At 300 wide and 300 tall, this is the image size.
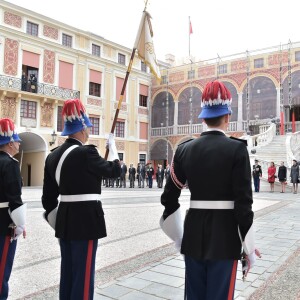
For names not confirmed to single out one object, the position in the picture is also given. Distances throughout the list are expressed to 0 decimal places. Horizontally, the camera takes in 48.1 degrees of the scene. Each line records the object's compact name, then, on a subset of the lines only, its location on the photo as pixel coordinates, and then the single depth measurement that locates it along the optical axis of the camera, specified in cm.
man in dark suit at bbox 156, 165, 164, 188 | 2161
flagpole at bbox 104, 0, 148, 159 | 317
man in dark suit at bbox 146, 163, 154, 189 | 2171
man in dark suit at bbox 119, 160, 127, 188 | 2119
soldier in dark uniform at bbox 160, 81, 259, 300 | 216
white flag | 402
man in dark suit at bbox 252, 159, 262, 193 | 1656
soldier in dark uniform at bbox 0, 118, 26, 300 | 301
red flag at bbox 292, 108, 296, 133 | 2375
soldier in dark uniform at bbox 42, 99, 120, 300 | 263
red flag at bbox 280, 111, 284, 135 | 2373
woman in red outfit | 1667
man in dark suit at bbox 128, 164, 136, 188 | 2203
